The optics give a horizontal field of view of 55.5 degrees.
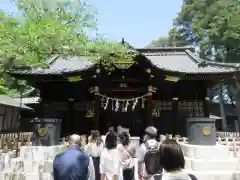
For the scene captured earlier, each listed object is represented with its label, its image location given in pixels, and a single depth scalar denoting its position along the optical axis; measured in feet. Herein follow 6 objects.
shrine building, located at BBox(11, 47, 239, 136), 35.24
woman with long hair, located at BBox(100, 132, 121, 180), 13.35
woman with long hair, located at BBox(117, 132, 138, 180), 15.08
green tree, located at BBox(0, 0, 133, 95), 24.49
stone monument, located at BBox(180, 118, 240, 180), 21.11
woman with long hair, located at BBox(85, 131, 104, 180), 17.45
